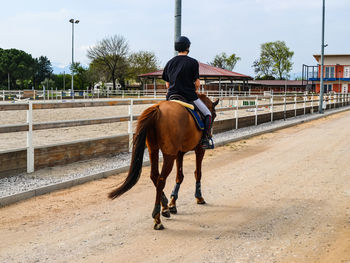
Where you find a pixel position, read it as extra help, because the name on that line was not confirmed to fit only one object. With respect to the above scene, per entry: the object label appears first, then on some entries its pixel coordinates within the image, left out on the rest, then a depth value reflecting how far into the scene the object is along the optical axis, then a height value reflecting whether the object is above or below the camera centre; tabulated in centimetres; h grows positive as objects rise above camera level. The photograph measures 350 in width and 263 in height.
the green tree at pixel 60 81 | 10802 +568
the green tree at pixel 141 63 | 7524 +764
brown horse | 475 -46
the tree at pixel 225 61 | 11569 +1262
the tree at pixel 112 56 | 7062 +822
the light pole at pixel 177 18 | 956 +209
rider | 520 +39
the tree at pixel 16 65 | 8131 +729
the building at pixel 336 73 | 7381 +617
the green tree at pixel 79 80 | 10069 +552
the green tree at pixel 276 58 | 10788 +1298
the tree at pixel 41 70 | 9408 +785
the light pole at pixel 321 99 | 2668 +41
